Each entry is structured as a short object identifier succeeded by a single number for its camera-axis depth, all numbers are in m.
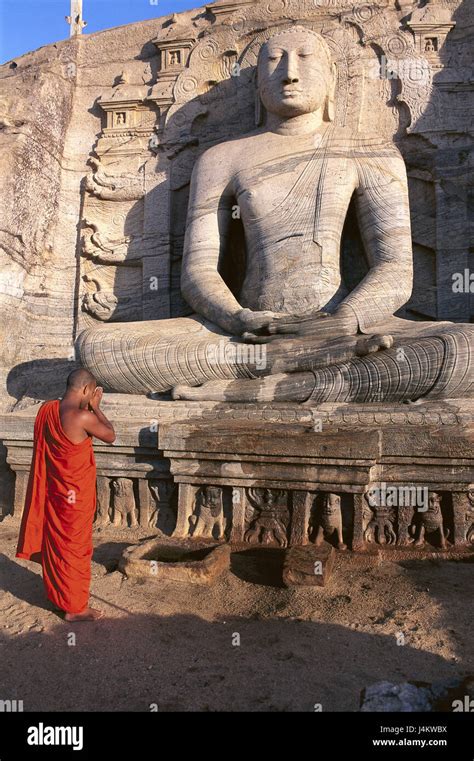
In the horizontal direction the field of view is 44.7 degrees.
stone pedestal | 3.98
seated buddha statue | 4.79
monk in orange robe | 3.20
